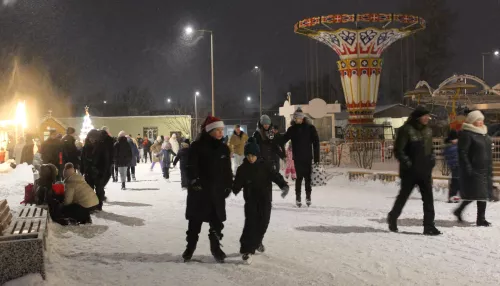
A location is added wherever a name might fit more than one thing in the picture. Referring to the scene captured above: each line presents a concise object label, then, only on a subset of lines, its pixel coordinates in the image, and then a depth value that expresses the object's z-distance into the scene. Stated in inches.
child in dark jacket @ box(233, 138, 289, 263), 257.6
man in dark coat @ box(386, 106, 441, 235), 310.7
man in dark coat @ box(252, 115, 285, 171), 427.8
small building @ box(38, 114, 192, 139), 2267.5
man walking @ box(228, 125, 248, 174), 588.4
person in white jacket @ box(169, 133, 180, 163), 1002.7
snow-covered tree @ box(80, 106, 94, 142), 1406.1
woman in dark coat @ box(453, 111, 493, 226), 328.8
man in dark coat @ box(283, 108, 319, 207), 427.5
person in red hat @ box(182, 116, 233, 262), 252.8
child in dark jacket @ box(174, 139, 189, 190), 571.0
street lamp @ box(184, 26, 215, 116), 1048.9
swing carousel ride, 975.0
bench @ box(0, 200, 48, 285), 211.9
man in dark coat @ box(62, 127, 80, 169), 508.4
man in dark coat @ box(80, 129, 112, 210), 446.3
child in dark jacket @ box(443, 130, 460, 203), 425.1
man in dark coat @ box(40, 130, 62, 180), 508.7
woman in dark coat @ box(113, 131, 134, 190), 641.0
